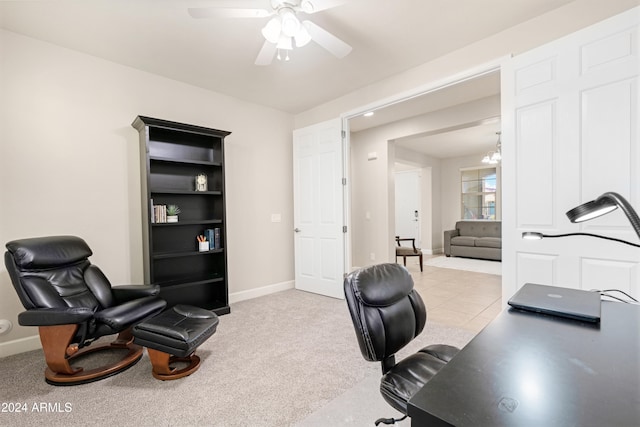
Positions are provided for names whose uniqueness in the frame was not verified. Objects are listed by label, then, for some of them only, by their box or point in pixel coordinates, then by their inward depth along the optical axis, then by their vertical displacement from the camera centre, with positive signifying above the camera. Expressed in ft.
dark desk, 1.93 -1.42
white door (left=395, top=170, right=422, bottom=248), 26.66 +0.43
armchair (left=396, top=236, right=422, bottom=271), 17.13 -2.66
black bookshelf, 9.49 +0.06
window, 25.25 +1.29
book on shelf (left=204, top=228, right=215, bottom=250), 10.95 -0.99
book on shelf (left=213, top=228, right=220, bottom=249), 11.02 -1.04
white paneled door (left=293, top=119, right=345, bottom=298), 12.46 +0.07
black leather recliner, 6.33 -2.26
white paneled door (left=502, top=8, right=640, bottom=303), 5.97 +1.26
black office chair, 4.06 -1.86
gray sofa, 21.18 -2.54
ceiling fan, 5.85 +4.12
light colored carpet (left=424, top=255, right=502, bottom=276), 18.29 -4.04
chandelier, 17.44 +3.31
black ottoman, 6.25 -2.83
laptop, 3.54 -1.33
